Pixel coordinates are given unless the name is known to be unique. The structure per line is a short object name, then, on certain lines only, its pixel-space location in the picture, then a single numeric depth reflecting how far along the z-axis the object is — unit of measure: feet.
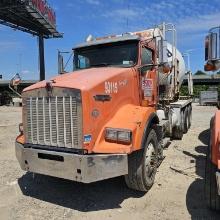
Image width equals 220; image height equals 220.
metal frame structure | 85.11
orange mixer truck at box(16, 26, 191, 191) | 11.69
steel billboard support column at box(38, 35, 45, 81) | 106.58
